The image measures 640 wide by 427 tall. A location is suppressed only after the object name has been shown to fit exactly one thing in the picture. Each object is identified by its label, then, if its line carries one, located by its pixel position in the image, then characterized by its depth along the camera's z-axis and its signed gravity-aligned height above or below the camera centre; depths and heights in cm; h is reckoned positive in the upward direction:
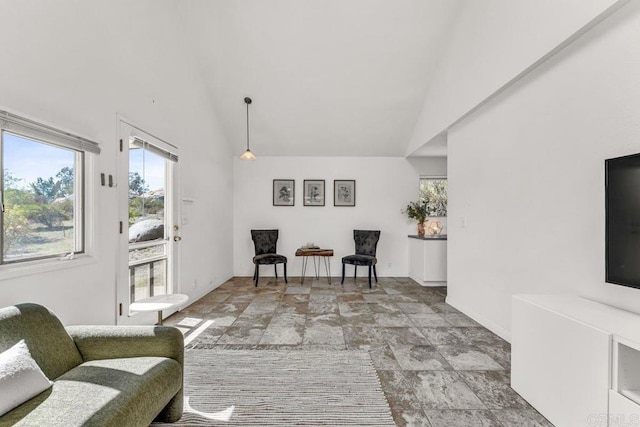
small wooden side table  549 -93
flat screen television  161 -5
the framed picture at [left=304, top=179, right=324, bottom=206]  612 +35
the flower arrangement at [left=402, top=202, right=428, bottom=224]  572 -1
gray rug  181 -123
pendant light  447 +80
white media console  143 -80
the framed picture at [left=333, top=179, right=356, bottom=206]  612 +37
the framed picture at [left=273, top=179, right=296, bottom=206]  612 +35
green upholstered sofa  125 -82
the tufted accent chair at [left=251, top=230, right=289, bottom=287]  533 -73
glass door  290 -12
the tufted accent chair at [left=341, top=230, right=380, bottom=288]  539 -64
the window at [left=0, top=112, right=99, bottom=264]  184 +13
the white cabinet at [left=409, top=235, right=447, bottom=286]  516 -85
